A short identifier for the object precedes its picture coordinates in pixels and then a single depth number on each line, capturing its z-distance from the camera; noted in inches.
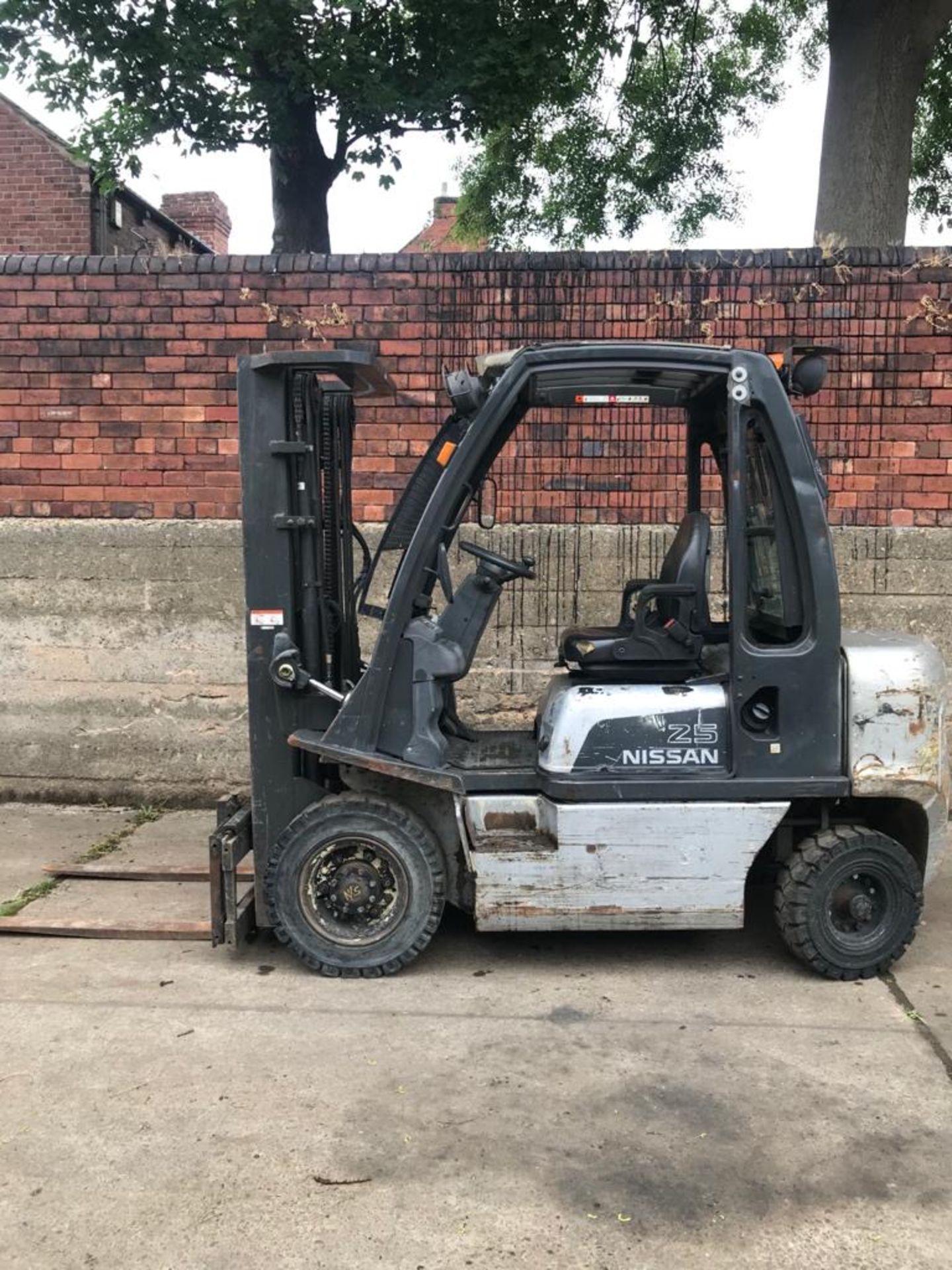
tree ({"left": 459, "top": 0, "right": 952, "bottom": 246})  324.2
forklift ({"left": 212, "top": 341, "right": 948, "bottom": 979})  155.5
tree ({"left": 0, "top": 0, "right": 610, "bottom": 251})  372.8
